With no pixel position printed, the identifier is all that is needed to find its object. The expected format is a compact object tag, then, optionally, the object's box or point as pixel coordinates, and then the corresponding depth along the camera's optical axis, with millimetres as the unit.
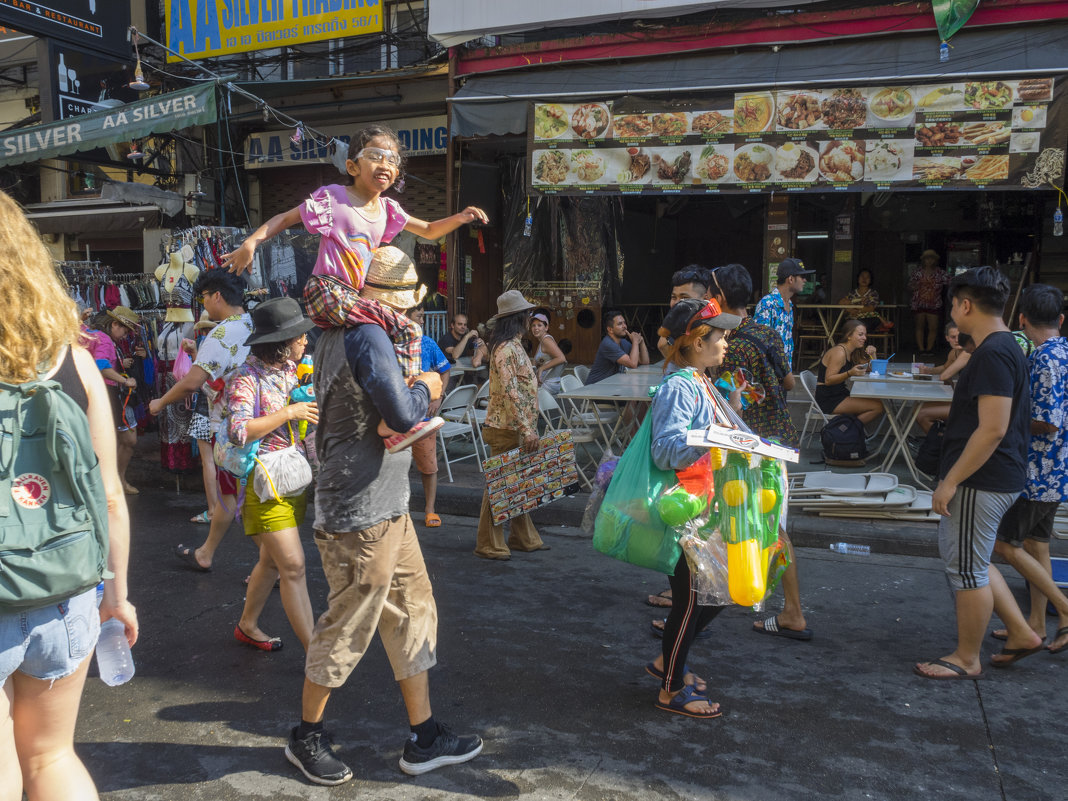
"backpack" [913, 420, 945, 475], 7117
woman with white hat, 5805
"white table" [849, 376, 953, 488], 7023
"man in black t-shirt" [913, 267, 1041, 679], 3750
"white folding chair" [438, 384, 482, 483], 7992
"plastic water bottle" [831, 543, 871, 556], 6043
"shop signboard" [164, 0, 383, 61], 11398
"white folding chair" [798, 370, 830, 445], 8383
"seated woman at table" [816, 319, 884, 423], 8188
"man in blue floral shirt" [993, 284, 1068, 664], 4254
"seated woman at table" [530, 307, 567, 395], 8945
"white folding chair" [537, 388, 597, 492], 7766
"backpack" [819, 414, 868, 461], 7926
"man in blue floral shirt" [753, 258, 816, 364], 5332
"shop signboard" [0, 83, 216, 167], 9539
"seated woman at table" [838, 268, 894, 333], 12070
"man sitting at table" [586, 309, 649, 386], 8633
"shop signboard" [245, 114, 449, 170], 11977
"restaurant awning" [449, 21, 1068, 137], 8094
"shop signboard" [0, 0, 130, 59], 11367
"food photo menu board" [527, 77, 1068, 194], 7977
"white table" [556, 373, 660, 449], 7082
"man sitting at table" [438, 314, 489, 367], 10289
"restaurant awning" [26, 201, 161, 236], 13062
